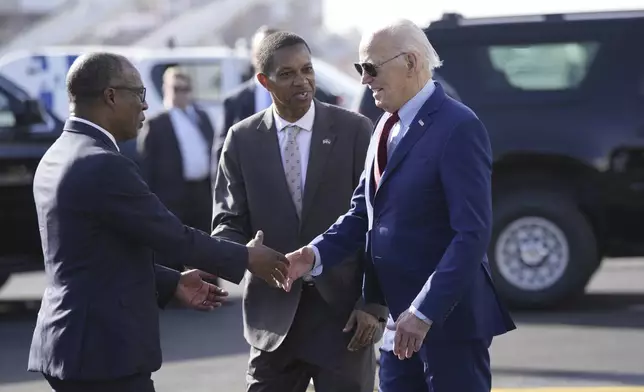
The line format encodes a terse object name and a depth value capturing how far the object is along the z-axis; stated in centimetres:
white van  1730
